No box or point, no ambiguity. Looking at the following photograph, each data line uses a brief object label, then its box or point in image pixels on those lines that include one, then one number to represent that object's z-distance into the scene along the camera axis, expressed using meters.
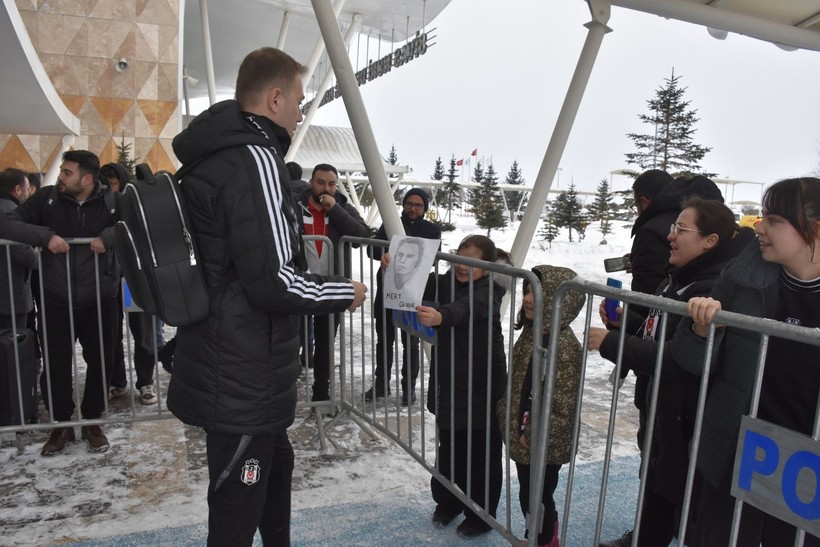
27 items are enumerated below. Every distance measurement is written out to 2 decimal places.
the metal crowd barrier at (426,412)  2.78
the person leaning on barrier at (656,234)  3.55
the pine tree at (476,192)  49.18
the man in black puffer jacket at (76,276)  4.38
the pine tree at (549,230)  27.85
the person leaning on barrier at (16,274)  4.56
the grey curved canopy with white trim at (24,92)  8.23
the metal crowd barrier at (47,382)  4.25
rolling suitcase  4.30
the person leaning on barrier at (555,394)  2.79
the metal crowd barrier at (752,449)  1.70
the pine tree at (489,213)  33.31
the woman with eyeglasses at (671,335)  2.53
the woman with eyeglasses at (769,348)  1.99
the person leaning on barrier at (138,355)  5.52
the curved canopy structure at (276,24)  17.45
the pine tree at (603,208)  32.94
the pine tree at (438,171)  82.44
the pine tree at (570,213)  31.28
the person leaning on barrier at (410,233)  5.29
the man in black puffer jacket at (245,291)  2.15
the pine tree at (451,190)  49.38
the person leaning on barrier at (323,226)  5.22
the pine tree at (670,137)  33.62
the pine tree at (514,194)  62.12
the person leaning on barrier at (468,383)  3.20
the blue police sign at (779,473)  1.71
